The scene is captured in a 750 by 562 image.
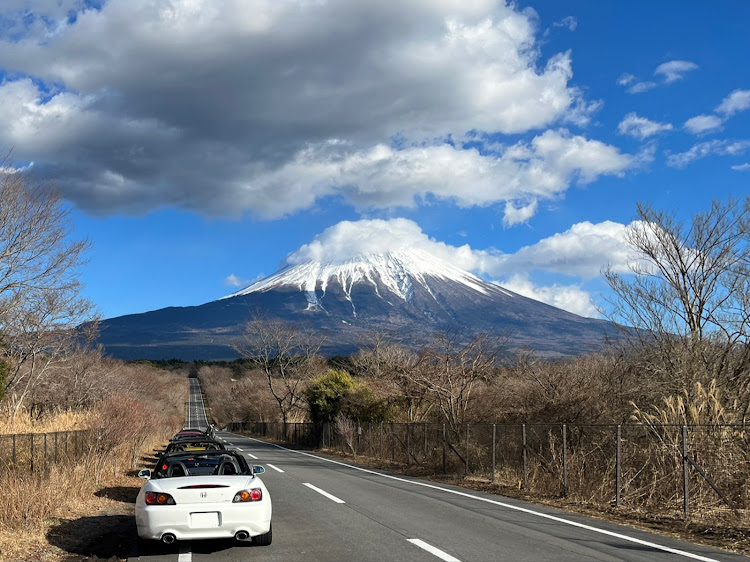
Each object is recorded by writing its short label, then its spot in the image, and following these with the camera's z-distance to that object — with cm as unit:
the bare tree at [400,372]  2394
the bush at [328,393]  4206
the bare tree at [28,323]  1861
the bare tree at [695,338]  1591
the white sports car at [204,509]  785
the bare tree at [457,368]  2223
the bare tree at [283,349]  6241
